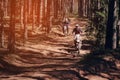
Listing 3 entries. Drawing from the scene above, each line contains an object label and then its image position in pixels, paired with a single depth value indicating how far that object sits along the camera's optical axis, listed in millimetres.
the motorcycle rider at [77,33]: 20219
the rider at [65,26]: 31150
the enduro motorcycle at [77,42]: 20328
